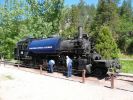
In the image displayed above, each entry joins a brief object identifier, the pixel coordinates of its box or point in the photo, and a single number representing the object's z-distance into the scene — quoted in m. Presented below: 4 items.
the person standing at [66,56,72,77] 8.14
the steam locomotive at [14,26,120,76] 8.04
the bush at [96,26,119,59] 12.42
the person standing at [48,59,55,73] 9.13
